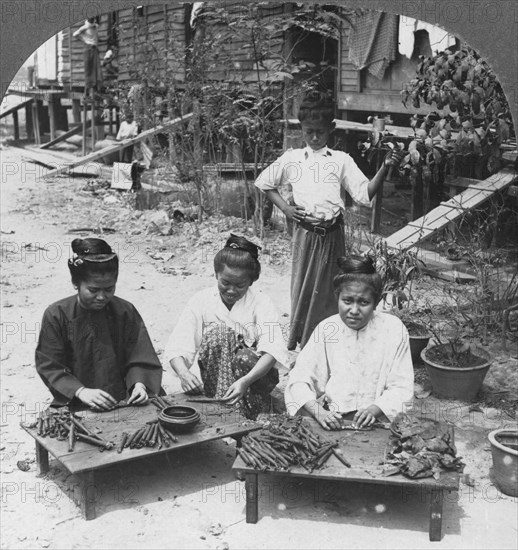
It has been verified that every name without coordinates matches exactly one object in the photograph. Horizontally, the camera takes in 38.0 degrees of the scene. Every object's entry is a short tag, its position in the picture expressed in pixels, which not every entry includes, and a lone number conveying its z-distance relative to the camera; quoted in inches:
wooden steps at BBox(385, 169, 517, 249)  296.7
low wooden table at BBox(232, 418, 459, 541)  137.9
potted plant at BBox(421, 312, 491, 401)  202.2
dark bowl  155.9
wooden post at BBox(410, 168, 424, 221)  390.3
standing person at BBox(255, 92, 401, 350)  214.1
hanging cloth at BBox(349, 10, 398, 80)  406.6
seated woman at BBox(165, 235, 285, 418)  177.6
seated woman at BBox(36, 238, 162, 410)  169.0
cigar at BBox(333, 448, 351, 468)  143.6
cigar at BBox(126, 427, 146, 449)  150.9
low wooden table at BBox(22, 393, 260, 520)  145.9
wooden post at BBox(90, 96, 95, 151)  738.2
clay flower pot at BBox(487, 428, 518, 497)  152.0
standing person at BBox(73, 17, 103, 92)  735.7
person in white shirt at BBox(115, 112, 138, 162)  640.4
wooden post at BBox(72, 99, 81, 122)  847.1
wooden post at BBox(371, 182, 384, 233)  399.5
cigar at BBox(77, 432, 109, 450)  150.1
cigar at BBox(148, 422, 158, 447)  151.6
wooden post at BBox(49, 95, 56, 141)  853.2
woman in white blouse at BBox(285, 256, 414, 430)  166.2
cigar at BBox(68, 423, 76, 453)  149.3
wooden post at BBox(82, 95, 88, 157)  745.6
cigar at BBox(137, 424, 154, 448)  151.6
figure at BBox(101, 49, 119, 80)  760.3
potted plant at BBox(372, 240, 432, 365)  229.5
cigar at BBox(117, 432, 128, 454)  149.3
